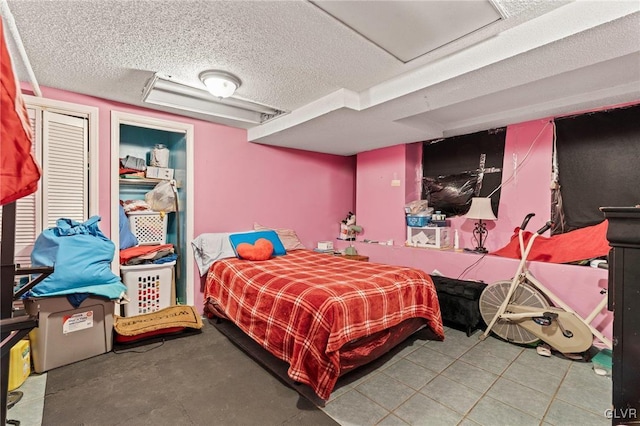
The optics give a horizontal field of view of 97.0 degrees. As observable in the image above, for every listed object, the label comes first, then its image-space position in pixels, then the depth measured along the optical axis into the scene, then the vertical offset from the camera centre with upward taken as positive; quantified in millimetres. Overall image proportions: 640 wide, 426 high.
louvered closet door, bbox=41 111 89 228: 2475 +369
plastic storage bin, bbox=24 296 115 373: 2123 -968
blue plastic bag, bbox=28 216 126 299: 2148 -397
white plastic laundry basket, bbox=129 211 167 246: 3189 -202
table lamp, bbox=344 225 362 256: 4234 -408
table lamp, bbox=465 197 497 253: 3211 -4
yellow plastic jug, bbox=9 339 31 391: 1867 -1067
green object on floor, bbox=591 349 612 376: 2137 -1201
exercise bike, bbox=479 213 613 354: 2305 -920
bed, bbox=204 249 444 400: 1825 -760
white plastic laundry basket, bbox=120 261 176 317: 2922 -825
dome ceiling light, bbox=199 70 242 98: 2256 +1036
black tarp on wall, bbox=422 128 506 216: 3453 +540
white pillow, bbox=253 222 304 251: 3898 -390
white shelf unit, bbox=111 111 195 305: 3293 +333
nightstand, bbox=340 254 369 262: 4030 -669
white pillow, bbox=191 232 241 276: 3238 -469
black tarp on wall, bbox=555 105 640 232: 2576 +476
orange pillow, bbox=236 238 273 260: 3160 -463
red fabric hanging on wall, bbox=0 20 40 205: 628 +160
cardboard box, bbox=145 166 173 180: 3307 +434
